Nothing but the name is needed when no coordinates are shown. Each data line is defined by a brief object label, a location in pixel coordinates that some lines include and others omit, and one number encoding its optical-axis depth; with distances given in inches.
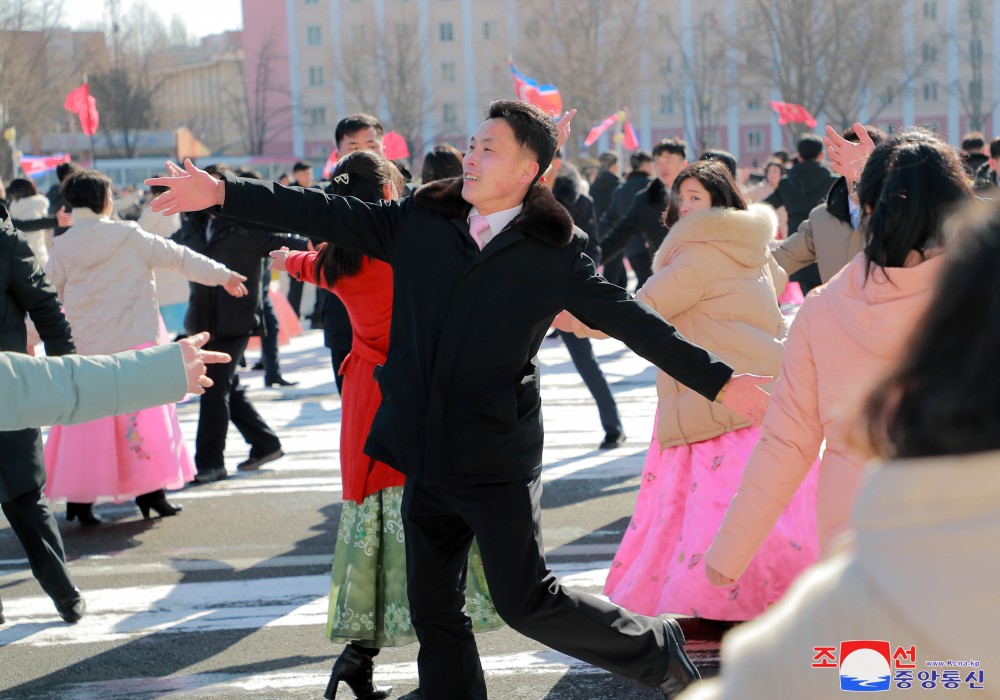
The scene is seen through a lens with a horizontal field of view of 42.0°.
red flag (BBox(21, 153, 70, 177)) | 789.2
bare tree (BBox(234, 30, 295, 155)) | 3075.8
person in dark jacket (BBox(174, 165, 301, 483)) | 331.3
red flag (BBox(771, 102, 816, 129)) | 713.6
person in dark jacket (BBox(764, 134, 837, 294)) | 446.9
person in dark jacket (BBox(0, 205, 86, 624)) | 215.2
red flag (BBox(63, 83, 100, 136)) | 685.3
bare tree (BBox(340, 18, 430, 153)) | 2871.6
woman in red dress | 179.2
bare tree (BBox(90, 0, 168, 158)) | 2753.4
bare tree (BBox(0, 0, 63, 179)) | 2091.5
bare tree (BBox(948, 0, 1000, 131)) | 2768.2
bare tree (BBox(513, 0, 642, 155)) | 2623.0
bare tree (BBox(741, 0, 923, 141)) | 2498.8
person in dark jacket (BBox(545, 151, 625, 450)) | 352.8
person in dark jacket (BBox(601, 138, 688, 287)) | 353.7
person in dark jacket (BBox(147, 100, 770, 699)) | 143.1
